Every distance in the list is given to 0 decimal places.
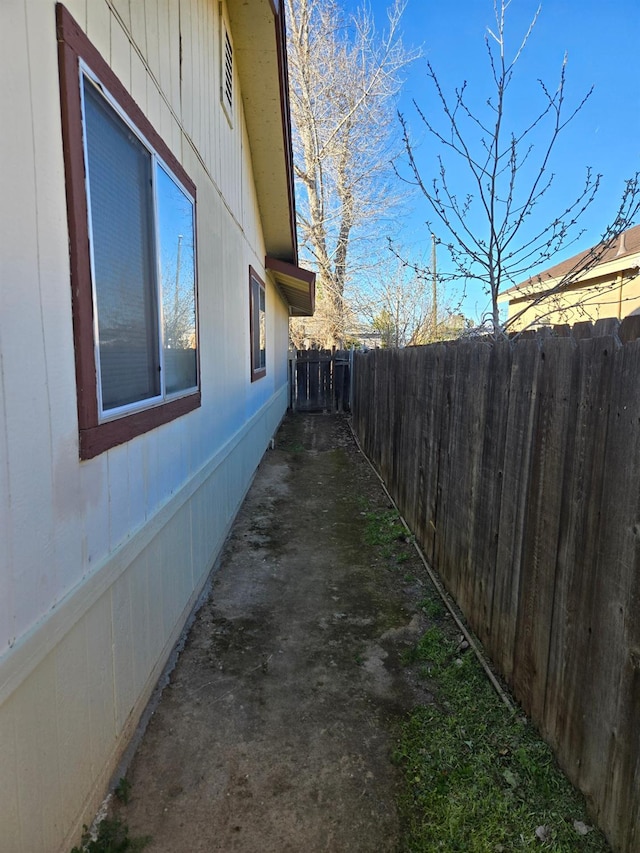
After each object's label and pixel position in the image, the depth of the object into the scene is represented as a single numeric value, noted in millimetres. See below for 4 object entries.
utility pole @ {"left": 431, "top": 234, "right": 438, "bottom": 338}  11988
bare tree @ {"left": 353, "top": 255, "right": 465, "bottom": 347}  13383
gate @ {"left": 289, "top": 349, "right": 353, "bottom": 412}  16125
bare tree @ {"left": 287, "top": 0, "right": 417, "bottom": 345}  17469
